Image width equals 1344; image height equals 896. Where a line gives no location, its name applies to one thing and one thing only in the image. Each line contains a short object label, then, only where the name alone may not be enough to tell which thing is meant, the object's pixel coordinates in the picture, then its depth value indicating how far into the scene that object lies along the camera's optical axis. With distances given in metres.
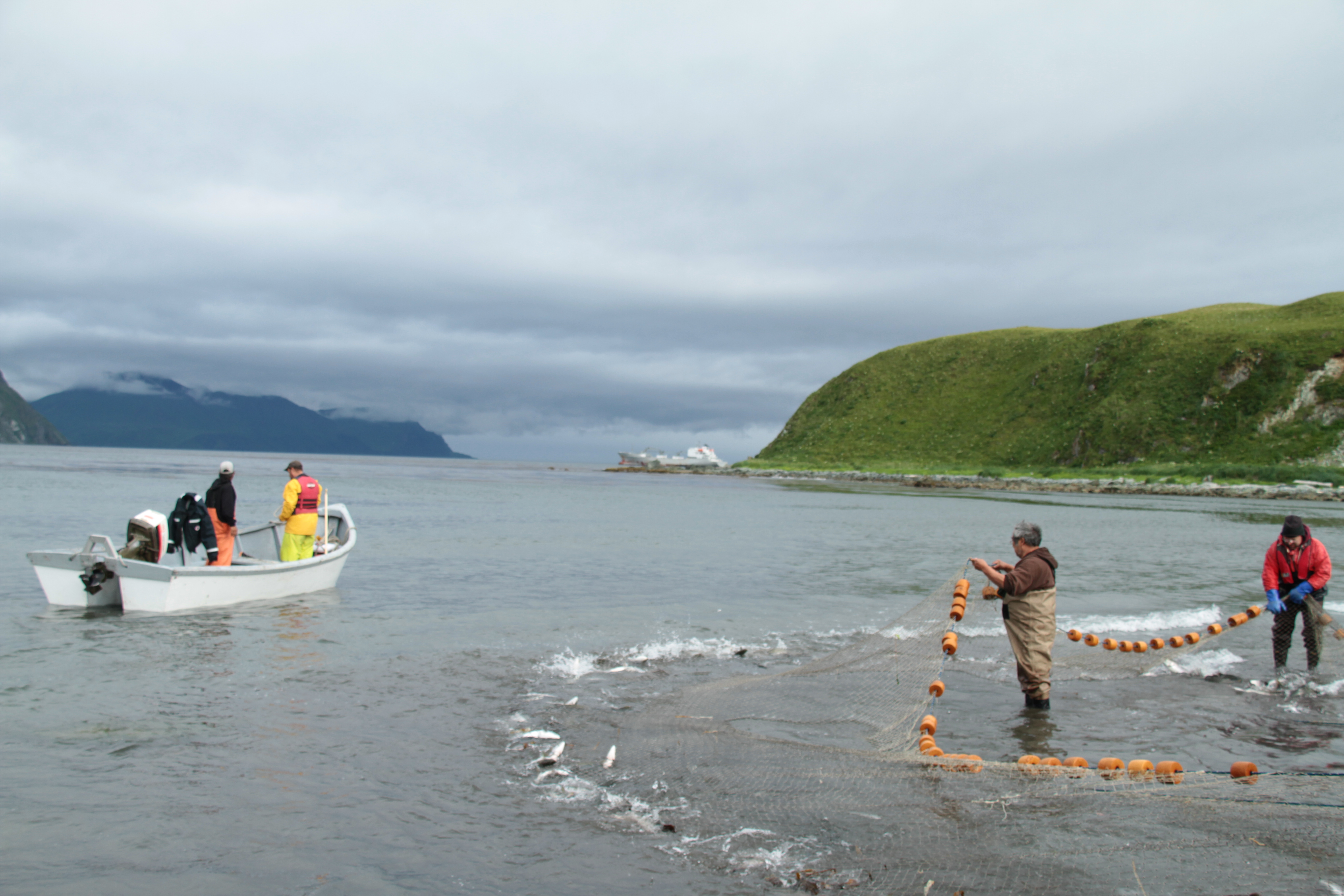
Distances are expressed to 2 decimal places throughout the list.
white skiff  14.32
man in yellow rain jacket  17.52
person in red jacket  10.49
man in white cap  15.65
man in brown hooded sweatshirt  8.83
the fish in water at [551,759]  7.71
